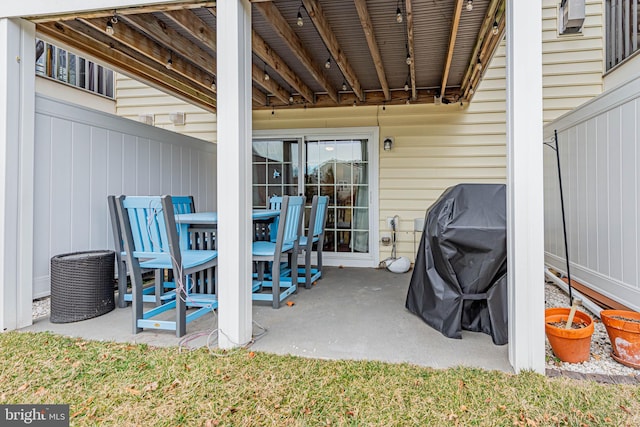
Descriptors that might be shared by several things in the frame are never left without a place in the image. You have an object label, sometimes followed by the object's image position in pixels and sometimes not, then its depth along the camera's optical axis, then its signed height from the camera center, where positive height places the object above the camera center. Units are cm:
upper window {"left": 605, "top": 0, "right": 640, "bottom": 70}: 414 +236
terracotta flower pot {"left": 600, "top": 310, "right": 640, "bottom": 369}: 212 -80
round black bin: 289 -65
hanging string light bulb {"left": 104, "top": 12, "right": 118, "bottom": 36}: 317 +175
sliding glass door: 569 +54
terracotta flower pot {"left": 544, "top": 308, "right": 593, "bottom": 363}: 214 -83
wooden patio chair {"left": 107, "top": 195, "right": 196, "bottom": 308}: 312 -65
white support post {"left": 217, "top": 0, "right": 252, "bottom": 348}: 238 +28
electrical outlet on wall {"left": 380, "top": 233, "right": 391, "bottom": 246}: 552 -43
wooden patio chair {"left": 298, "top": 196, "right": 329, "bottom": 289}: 420 -33
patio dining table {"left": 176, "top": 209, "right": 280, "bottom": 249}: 311 -10
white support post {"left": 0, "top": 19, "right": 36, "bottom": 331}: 270 +35
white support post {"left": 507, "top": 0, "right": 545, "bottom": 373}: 202 +19
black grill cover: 257 -39
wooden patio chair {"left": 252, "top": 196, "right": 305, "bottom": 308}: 337 -39
